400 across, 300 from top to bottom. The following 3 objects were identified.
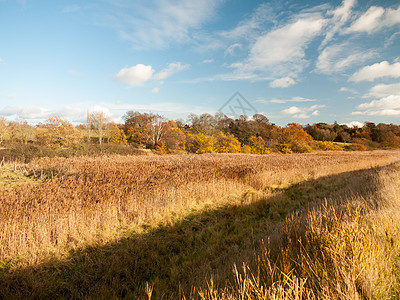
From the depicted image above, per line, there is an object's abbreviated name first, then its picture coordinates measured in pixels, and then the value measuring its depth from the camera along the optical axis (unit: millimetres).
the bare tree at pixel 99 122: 38906
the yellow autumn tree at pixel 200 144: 34925
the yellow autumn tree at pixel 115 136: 40406
